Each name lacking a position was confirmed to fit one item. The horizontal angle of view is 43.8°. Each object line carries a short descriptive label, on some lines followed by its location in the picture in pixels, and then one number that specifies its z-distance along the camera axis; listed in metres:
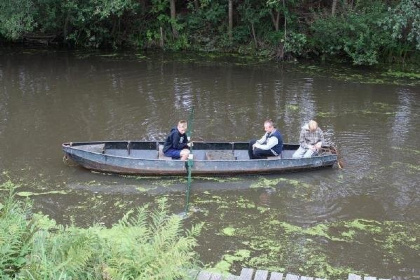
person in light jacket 11.34
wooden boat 10.75
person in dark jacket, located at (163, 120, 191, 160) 10.90
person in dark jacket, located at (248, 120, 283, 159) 11.19
